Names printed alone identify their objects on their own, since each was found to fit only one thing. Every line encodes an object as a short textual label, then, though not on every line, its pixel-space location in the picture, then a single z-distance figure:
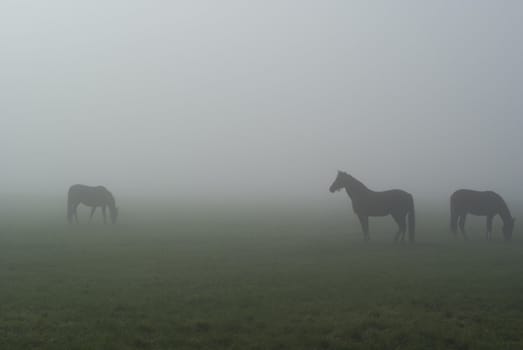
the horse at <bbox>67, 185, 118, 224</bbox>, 30.98
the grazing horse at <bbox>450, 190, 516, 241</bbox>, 24.94
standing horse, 22.22
